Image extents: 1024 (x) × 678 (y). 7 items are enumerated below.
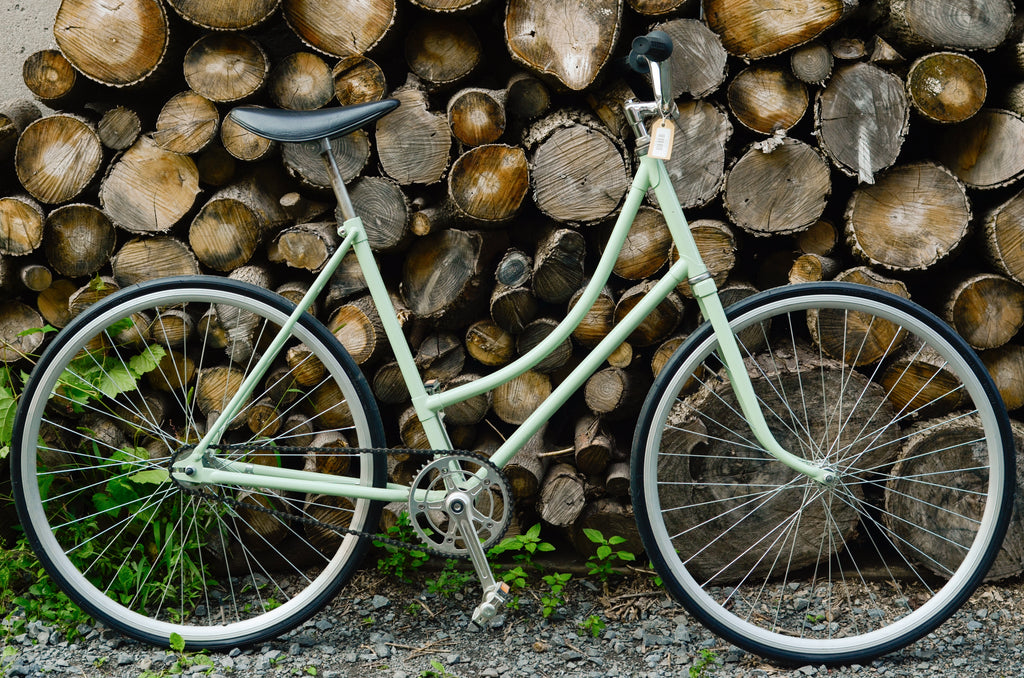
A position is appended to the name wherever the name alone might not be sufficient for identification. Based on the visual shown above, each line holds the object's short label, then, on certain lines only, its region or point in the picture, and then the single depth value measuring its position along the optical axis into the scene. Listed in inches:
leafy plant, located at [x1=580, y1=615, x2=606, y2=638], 95.6
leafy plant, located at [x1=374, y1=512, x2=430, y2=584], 105.3
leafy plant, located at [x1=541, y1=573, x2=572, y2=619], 99.1
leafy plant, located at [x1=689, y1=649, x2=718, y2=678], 88.4
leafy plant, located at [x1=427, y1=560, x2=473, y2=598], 103.6
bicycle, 84.5
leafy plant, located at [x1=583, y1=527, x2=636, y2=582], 100.0
